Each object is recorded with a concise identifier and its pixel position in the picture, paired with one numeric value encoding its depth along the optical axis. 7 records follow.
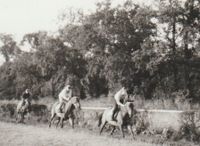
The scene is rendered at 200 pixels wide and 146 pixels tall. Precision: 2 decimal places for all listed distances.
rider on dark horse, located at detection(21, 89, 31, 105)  29.39
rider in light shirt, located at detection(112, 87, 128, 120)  18.59
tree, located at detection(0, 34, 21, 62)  88.69
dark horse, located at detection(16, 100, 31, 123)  29.07
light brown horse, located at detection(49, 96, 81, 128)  22.47
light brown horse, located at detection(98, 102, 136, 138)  18.42
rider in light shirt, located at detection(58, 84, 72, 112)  23.38
